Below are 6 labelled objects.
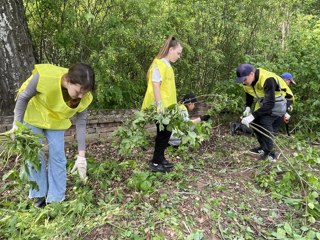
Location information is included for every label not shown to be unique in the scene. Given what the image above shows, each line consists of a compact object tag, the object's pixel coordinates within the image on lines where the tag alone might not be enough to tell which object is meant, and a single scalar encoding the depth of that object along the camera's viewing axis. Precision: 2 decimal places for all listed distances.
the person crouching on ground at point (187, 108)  3.17
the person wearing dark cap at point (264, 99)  2.79
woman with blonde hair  2.46
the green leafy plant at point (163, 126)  2.30
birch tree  2.76
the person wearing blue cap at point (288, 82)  3.38
